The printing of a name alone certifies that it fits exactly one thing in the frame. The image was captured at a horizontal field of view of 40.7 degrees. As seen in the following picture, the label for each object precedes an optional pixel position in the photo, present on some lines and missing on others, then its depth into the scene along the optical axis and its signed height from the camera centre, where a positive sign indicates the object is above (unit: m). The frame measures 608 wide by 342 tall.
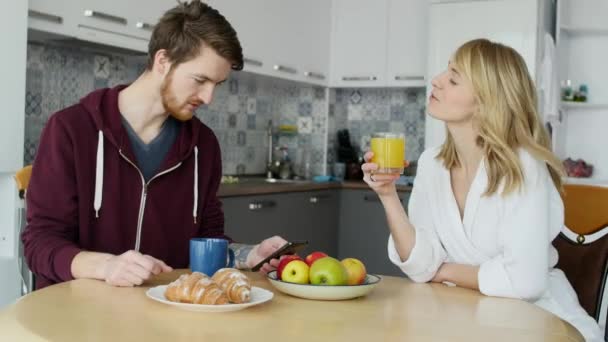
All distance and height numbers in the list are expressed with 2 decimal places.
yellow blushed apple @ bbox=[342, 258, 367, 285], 1.64 -0.24
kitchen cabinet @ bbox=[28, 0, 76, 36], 3.10 +0.48
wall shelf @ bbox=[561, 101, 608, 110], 5.14 +0.34
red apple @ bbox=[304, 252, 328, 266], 1.67 -0.22
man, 1.87 -0.05
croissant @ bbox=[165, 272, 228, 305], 1.40 -0.25
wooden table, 1.25 -0.29
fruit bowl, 1.54 -0.27
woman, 1.87 -0.10
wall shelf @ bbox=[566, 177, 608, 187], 5.01 -0.13
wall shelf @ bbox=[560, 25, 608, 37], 5.14 +0.81
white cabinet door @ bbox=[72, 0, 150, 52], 3.33 +0.50
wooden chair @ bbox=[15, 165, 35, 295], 2.82 -0.44
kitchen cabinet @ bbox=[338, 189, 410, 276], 5.01 -0.49
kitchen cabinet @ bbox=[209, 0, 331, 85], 4.49 +0.67
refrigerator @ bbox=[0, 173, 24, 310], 2.97 -0.36
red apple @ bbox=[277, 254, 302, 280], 1.66 -0.23
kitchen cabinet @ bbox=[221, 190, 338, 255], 4.07 -0.38
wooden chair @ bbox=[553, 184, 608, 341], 2.12 -0.23
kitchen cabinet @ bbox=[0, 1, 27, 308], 2.93 +0.03
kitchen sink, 4.66 -0.20
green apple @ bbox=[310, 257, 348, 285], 1.58 -0.24
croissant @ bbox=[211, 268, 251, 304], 1.43 -0.24
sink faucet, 5.36 -0.03
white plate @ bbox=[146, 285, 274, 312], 1.38 -0.27
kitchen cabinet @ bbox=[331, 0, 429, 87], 5.23 +0.71
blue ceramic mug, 1.65 -0.22
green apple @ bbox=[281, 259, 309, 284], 1.59 -0.24
